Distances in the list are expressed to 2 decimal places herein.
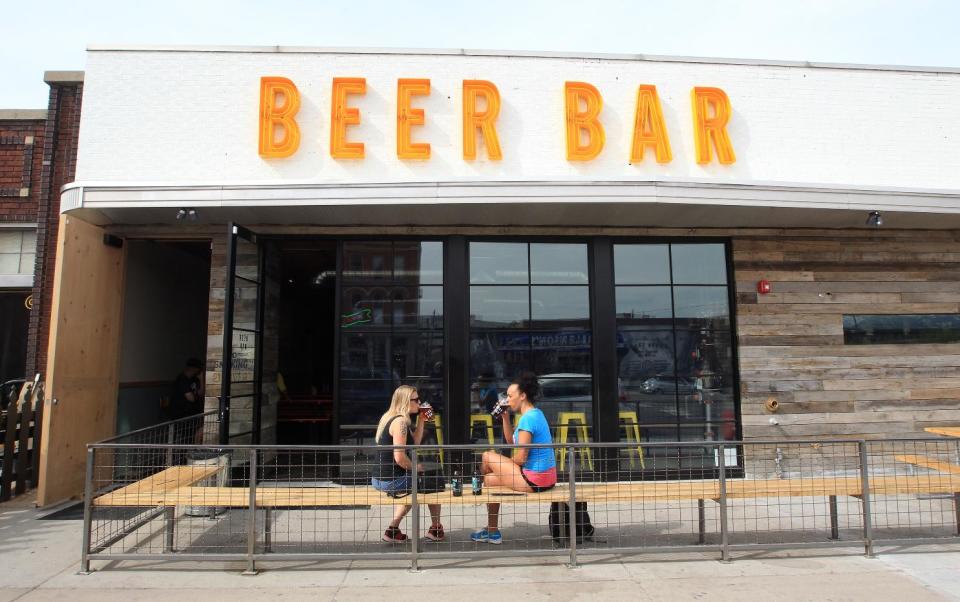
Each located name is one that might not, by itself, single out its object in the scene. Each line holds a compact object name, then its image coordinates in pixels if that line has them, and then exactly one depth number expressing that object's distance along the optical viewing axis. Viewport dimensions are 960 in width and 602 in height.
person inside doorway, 9.43
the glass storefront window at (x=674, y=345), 8.11
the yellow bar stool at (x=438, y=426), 7.84
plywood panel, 7.01
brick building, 9.37
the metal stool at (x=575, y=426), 7.99
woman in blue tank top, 5.29
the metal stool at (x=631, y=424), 8.03
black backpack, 5.31
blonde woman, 5.35
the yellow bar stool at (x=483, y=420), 7.90
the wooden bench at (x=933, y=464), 5.77
